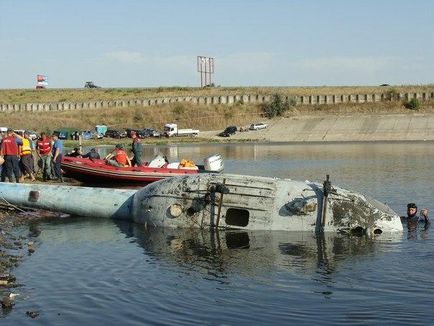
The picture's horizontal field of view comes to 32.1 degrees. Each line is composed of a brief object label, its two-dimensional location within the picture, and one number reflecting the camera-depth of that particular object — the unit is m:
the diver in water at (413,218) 18.19
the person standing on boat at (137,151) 28.12
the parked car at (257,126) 83.69
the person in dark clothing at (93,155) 28.10
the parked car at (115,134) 81.50
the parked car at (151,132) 85.44
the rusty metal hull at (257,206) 16.83
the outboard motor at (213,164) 26.45
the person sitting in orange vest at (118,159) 27.14
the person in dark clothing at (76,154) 29.17
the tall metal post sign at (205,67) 119.69
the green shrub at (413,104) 90.56
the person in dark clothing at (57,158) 26.70
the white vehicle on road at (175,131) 85.94
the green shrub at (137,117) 98.81
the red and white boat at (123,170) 26.83
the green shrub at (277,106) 92.81
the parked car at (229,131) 82.69
